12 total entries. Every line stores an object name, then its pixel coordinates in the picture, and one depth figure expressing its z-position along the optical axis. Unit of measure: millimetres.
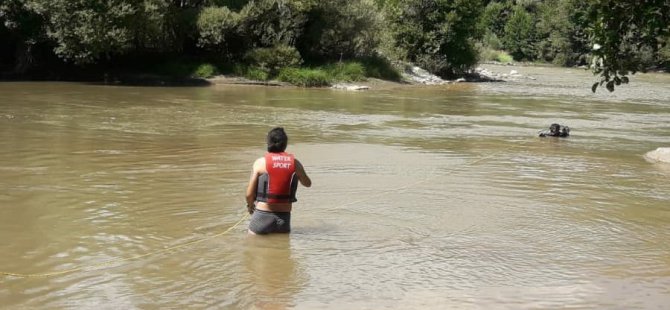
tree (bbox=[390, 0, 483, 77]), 45469
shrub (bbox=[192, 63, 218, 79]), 37812
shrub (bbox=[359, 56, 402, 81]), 41031
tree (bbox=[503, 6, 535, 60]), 85938
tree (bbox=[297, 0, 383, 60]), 40375
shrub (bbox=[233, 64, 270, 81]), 37906
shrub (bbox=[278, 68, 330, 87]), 37969
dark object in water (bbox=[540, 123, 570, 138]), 18922
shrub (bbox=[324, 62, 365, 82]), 39188
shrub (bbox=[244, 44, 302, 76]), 38344
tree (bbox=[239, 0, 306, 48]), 38281
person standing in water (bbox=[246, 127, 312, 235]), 7949
